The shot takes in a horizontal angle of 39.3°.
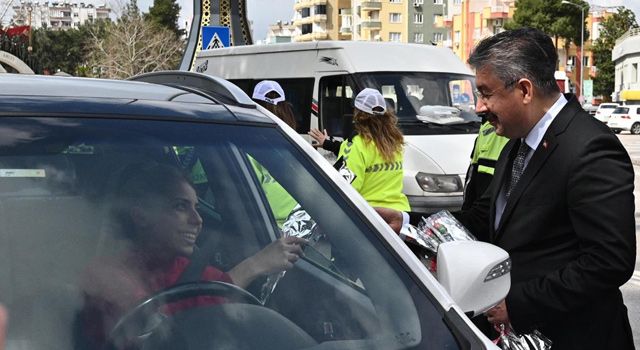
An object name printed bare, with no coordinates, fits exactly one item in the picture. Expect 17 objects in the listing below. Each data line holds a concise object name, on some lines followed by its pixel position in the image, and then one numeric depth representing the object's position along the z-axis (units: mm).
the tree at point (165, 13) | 79500
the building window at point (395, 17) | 117688
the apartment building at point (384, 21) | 116188
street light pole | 63031
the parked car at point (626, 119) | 43531
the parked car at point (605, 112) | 44812
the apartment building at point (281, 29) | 147375
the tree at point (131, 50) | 54969
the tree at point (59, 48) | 83969
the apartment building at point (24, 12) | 60812
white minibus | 9102
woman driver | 1894
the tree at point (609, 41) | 80062
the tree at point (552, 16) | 65500
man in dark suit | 2459
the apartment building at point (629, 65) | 64875
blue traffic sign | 14195
